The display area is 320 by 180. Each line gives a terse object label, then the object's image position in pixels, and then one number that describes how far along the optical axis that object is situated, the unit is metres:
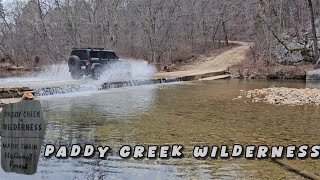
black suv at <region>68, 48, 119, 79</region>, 24.08
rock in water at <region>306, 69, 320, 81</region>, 27.60
